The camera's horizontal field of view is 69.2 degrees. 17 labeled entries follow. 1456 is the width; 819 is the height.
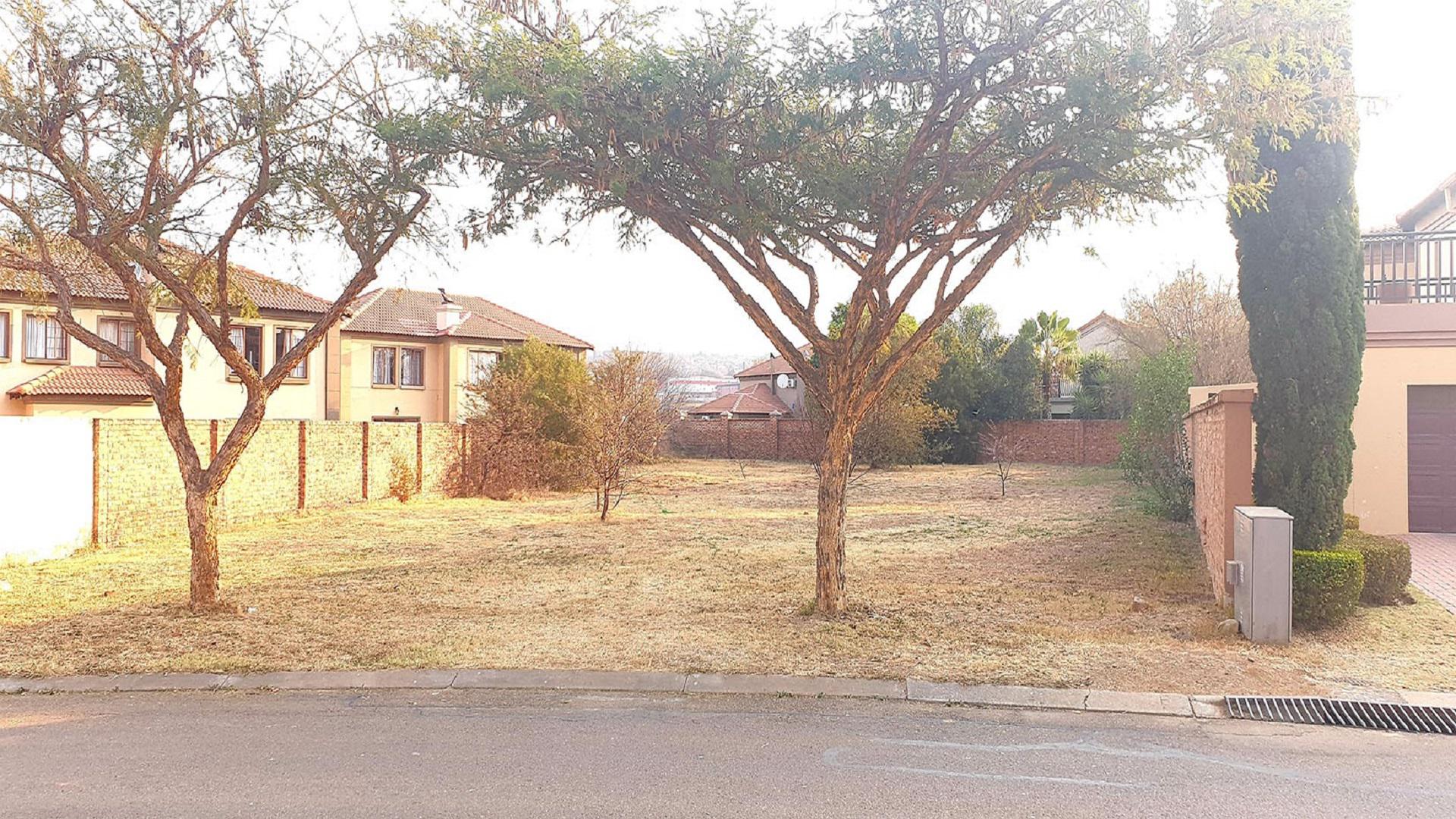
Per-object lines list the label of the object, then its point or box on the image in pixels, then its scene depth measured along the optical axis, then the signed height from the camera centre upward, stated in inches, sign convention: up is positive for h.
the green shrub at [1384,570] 389.7 -54.7
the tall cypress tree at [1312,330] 375.6 +33.6
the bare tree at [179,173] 347.3 +90.0
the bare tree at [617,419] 802.8 +5.0
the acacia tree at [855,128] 323.3 +98.6
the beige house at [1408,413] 587.2 +6.1
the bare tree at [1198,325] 1153.4 +120.1
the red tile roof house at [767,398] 2159.2 +59.4
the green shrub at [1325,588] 342.6 -53.7
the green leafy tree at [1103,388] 1494.8 +54.9
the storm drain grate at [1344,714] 253.3 -71.6
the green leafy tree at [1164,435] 698.8 -7.2
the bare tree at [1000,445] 1578.5 -31.5
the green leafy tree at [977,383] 1606.8 +64.8
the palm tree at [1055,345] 1839.3 +140.8
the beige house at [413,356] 1360.7 +95.3
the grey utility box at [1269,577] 328.2 -47.6
